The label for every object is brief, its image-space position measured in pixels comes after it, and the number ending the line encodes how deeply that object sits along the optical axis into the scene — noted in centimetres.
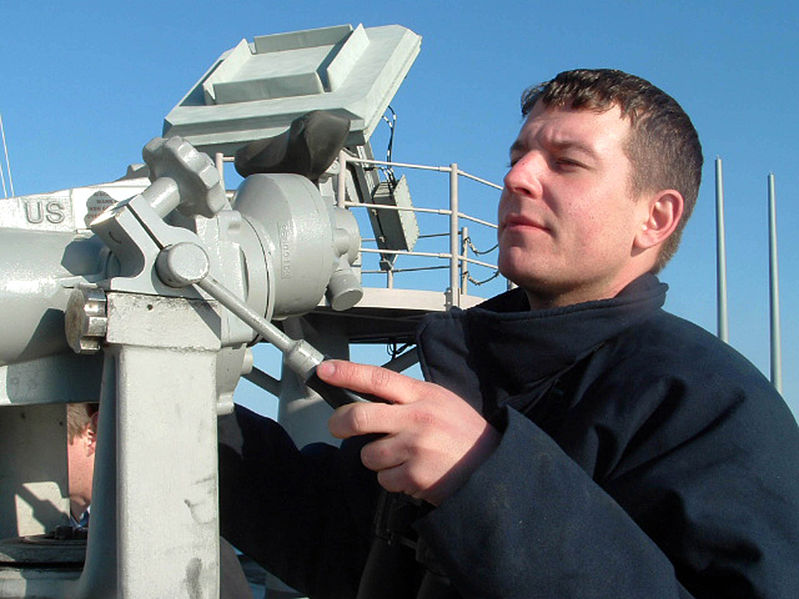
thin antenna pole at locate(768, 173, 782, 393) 772
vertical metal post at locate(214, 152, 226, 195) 533
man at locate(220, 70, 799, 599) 90
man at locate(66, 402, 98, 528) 170
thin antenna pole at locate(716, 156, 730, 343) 756
